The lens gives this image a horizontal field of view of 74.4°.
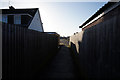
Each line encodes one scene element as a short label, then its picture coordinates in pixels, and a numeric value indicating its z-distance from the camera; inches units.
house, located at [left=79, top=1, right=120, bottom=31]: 143.3
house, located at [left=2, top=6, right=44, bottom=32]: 497.0
